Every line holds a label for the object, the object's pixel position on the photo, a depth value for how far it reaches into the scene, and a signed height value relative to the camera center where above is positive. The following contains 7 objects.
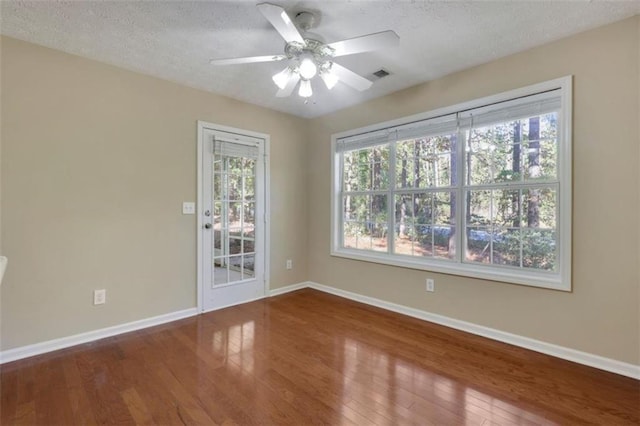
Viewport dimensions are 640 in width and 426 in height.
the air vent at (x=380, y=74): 2.90 +1.34
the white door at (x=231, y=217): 3.39 -0.08
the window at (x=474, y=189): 2.46 +0.22
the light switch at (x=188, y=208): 3.21 +0.03
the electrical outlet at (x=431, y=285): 3.10 -0.75
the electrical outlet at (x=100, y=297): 2.68 -0.77
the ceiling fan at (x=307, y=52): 1.74 +1.04
